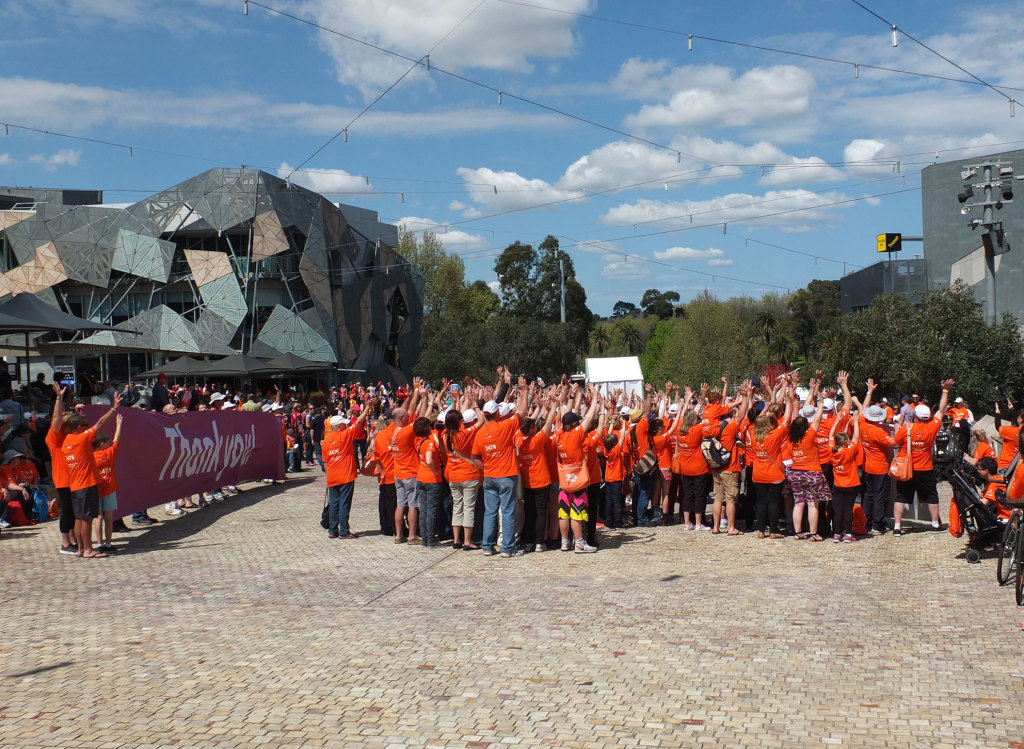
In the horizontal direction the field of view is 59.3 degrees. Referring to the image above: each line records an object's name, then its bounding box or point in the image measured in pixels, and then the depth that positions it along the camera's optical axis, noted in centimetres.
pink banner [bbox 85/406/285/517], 1214
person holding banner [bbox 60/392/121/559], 1034
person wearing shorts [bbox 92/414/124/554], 1086
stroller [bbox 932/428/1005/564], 973
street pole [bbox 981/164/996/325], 1795
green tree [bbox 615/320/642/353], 8938
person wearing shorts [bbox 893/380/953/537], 1141
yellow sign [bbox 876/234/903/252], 5225
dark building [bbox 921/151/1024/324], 3825
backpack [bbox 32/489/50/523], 1278
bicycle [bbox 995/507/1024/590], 831
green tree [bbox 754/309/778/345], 8581
